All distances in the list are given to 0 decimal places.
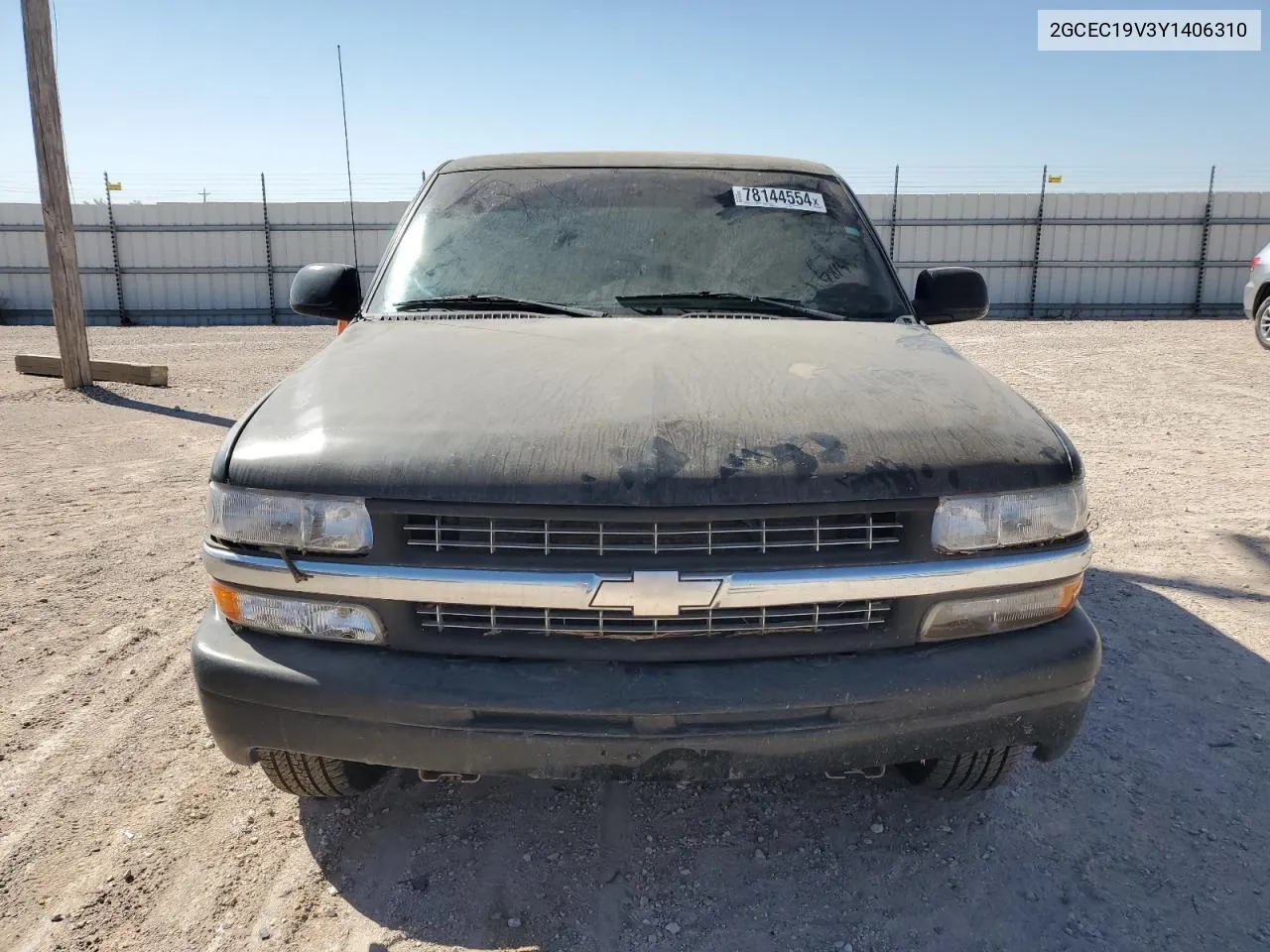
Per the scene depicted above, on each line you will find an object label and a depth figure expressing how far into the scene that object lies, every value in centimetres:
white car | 1166
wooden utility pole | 961
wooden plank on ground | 1042
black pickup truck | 189
